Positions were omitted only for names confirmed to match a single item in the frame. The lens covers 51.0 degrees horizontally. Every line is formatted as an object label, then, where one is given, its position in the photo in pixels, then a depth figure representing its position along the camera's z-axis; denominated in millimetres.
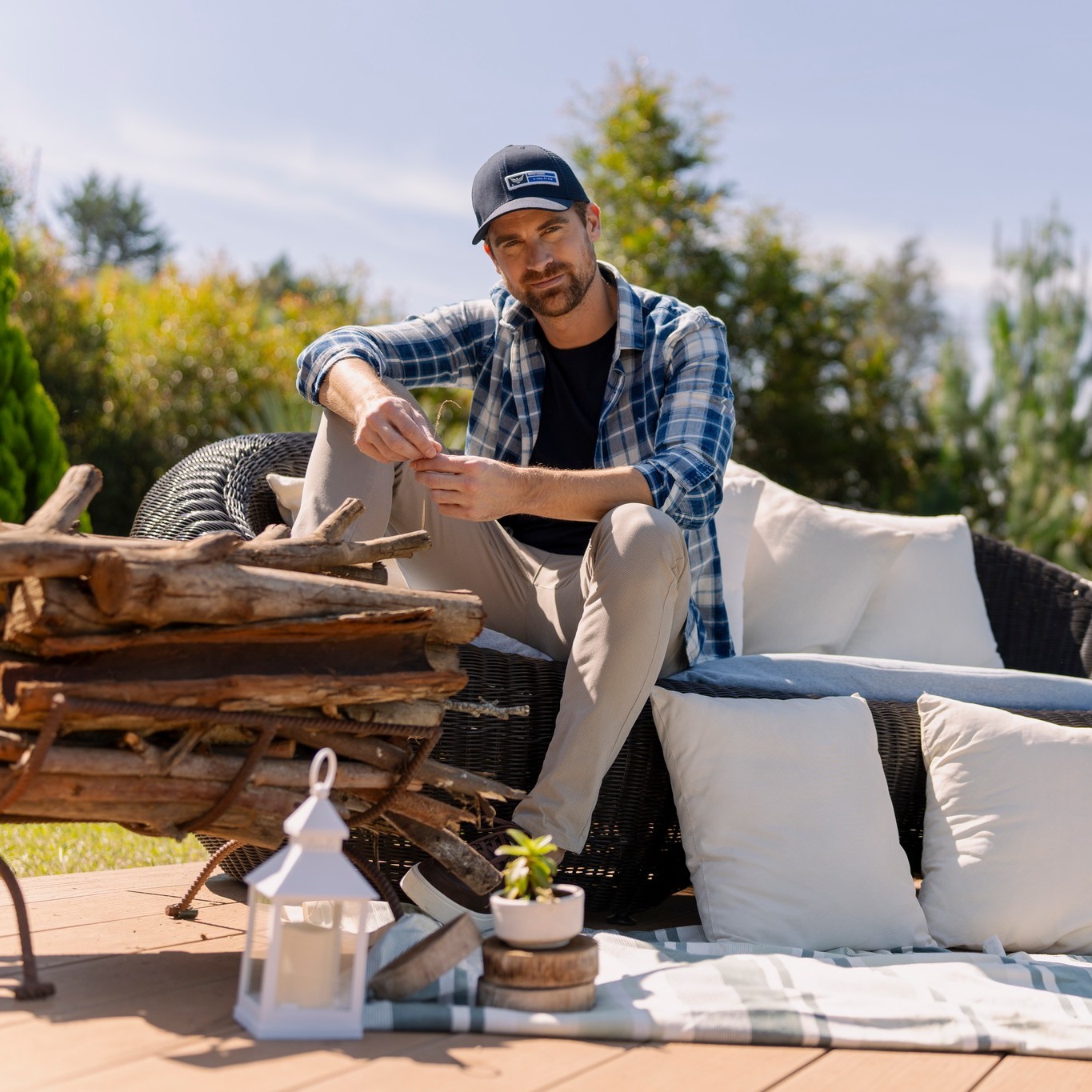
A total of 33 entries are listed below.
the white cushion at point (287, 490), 2340
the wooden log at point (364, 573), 1693
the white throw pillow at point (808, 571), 2975
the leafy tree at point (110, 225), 26562
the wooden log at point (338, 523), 1635
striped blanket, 1430
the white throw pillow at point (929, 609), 3074
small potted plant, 1452
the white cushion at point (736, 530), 2904
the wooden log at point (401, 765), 1548
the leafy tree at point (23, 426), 3791
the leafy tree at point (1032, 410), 7629
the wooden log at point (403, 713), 1563
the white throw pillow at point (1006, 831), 2029
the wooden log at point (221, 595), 1324
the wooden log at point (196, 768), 1363
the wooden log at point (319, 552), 1532
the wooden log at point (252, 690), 1310
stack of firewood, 1331
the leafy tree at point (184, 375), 6148
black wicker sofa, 1930
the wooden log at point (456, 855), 1730
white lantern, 1294
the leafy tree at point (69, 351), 6141
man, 1854
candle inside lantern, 1338
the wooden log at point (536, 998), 1441
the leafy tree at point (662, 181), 8062
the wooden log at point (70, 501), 1440
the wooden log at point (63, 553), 1300
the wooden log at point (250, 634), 1341
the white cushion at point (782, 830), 1938
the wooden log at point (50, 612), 1318
